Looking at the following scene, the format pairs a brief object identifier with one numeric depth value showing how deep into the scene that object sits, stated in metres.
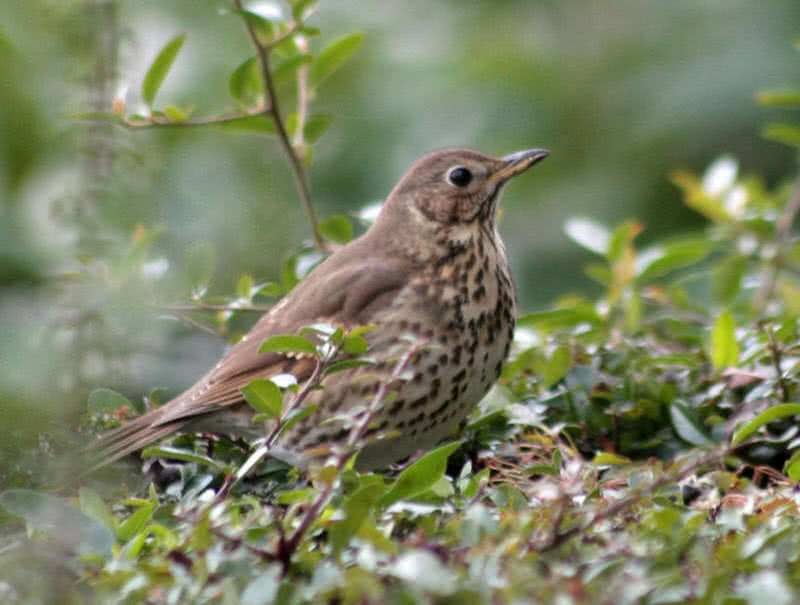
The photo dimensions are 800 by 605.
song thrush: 6.52
